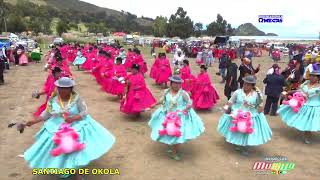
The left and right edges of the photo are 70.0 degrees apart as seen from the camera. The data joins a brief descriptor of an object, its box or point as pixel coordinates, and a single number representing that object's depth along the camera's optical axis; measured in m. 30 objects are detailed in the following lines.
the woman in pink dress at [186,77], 7.70
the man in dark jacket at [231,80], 7.85
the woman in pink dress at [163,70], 10.05
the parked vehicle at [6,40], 19.92
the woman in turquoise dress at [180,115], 4.55
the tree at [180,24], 49.69
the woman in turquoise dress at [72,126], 3.49
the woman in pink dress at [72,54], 16.50
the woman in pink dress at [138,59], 11.54
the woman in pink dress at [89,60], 13.45
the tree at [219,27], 57.94
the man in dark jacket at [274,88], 7.08
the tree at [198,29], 58.54
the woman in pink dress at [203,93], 7.42
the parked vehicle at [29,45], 21.99
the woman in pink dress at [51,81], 5.29
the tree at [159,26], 58.96
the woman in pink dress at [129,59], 10.90
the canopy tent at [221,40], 33.29
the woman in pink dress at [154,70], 10.48
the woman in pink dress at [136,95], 6.33
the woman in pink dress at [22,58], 16.23
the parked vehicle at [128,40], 39.96
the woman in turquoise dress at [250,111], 4.68
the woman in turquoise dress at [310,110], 5.23
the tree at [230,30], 61.80
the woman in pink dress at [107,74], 8.35
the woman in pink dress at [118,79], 7.68
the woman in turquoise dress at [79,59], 14.56
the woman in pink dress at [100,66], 9.65
